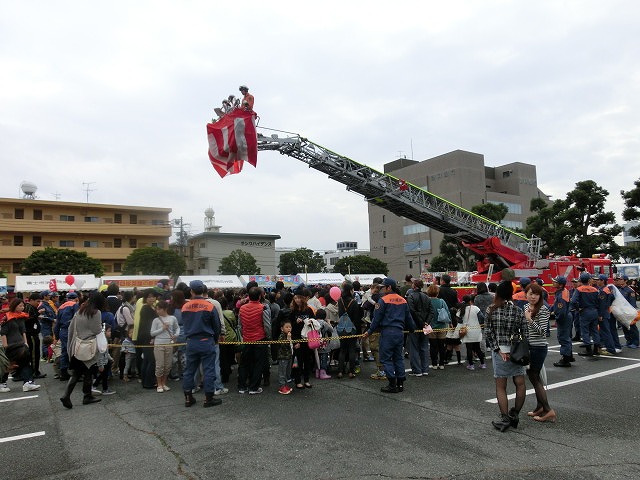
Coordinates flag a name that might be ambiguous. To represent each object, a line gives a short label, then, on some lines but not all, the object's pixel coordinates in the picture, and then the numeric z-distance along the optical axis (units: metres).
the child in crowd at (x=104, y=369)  6.77
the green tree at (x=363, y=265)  62.53
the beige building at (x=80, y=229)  47.06
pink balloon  8.21
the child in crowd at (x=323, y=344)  7.59
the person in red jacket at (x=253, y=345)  6.78
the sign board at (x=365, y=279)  30.41
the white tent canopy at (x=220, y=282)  27.00
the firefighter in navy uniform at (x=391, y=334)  6.59
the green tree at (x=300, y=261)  67.25
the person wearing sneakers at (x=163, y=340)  7.09
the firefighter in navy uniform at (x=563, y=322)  8.12
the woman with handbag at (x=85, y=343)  6.12
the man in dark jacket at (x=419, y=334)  7.78
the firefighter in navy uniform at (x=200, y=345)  6.07
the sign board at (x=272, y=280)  27.54
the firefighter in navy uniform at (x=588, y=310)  8.88
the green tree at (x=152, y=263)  44.50
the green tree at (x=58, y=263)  38.72
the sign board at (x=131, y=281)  24.48
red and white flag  12.17
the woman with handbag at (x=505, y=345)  4.76
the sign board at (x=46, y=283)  24.70
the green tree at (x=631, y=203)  24.70
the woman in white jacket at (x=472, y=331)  8.05
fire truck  14.55
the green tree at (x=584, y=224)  27.00
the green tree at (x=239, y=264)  56.78
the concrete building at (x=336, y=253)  115.74
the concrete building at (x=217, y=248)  72.69
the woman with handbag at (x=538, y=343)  4.93
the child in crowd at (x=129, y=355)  8.04
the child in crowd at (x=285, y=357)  6.81
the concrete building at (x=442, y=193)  65.19
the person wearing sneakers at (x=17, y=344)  7.32
